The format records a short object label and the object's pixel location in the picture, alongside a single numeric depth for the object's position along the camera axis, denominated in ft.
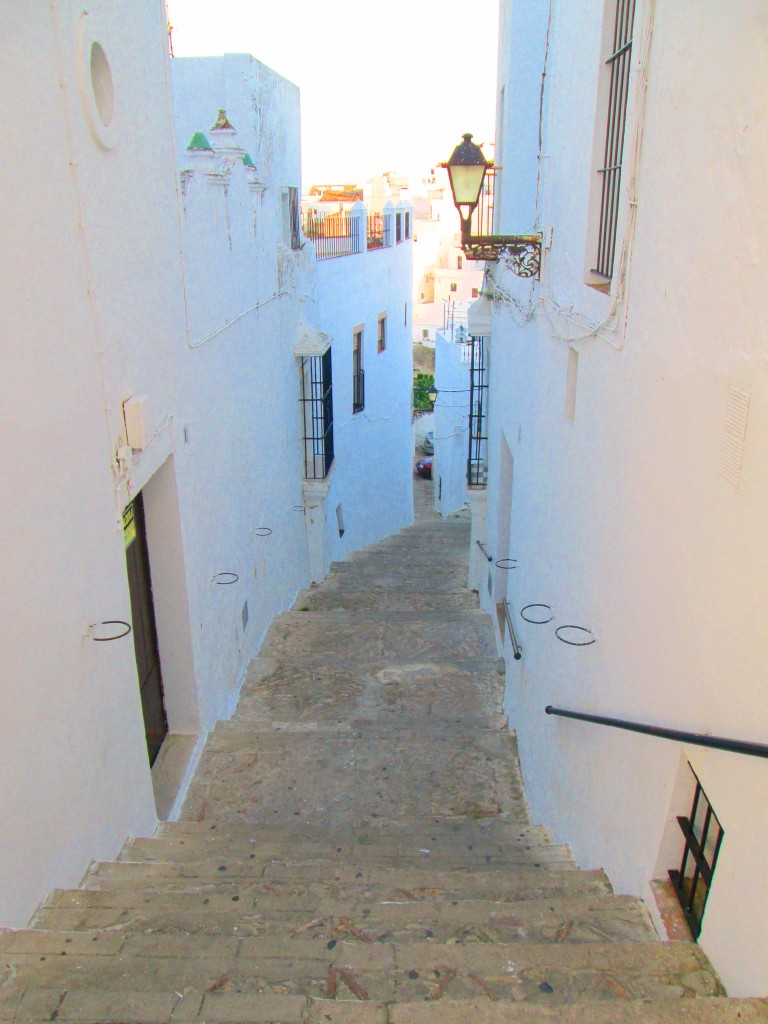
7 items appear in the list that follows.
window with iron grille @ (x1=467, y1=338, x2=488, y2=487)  36.21
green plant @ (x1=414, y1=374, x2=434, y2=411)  125.90
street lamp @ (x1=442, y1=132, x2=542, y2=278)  19.36
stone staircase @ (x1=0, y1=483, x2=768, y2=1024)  8.85
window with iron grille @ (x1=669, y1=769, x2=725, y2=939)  9.96
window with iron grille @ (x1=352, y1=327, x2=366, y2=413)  51.16
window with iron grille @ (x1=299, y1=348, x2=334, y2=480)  38.55
